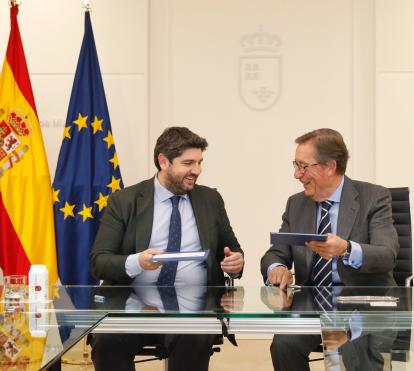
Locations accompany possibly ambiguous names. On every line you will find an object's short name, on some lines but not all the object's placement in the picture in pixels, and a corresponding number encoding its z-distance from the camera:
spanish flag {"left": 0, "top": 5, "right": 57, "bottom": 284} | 4.70
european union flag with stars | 4.80
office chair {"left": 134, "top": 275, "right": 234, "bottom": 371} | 3.01
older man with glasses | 3.10
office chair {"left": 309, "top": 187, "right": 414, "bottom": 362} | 3.75
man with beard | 3.25
